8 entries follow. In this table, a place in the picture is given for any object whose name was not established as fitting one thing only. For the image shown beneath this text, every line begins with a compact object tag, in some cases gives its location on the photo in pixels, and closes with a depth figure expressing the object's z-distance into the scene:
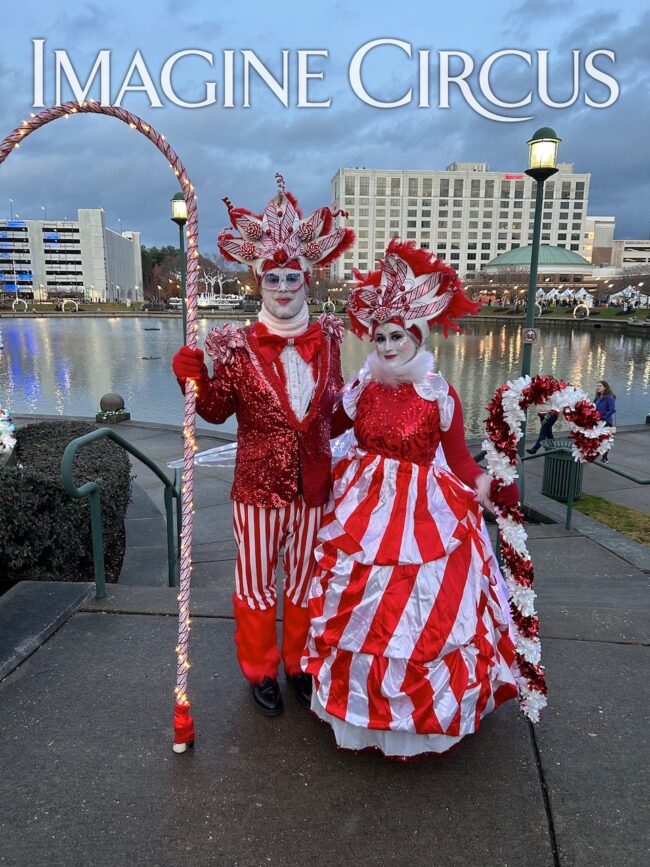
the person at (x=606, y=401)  8.81
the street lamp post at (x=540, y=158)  7.38
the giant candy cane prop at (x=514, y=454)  2.18
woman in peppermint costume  2.10
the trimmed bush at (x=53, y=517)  3.53
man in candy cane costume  2.50
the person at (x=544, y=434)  9.11
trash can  6.47
